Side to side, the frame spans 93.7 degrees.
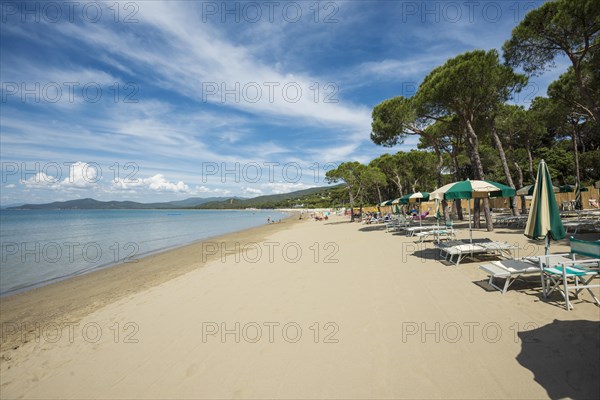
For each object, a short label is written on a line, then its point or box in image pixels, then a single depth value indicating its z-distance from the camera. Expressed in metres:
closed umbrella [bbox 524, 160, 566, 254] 4.58
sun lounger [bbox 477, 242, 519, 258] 7.14
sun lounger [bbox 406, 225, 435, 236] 13.87
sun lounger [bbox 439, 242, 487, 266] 7.15
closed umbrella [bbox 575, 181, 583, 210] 15.80
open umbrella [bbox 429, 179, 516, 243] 7.62
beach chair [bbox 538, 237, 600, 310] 3.88
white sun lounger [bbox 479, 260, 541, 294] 4.94
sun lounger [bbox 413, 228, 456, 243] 10.84
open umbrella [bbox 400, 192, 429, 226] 14.27
